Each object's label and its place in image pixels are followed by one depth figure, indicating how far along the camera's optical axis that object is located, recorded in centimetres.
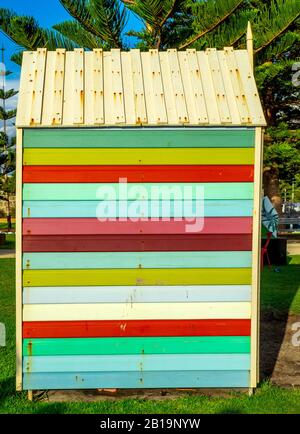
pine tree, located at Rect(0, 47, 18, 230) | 2880
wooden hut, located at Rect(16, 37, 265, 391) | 404
